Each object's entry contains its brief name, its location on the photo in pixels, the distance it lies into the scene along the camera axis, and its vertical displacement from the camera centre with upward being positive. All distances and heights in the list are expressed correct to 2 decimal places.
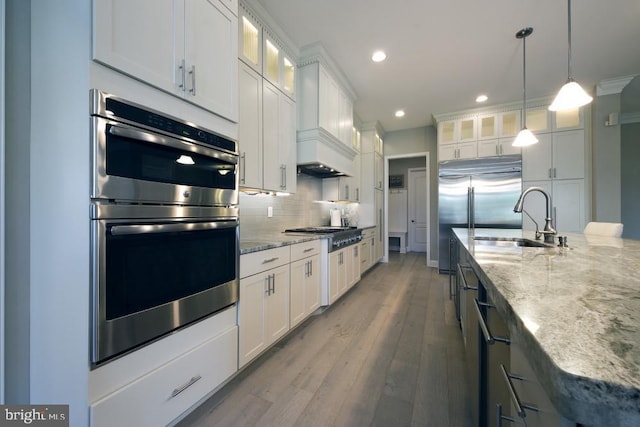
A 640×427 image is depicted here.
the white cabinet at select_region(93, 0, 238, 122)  1.01 +0.81
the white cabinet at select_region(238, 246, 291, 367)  1.64 -0.62
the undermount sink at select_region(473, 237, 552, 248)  1.98 -0.21
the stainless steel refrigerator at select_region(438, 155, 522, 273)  4.10 +0.35
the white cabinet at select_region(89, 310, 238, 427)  0.97 -0.78
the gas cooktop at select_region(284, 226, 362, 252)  2.83 -0.24
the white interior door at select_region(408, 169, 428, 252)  6.98 +0.13
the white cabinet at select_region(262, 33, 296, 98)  2.31 +1.49
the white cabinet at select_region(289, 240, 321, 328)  2.18 -0.62
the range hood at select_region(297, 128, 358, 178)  2.87 +0.76
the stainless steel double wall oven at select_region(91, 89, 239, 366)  0.96 -0.05
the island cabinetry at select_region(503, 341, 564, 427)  0.41 -0.37
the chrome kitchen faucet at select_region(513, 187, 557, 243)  1.73 -0.07
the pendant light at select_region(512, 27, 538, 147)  2.49 +0.83
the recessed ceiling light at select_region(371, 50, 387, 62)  2.85 +1.85
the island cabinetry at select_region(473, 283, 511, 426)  0.74 -0.53
